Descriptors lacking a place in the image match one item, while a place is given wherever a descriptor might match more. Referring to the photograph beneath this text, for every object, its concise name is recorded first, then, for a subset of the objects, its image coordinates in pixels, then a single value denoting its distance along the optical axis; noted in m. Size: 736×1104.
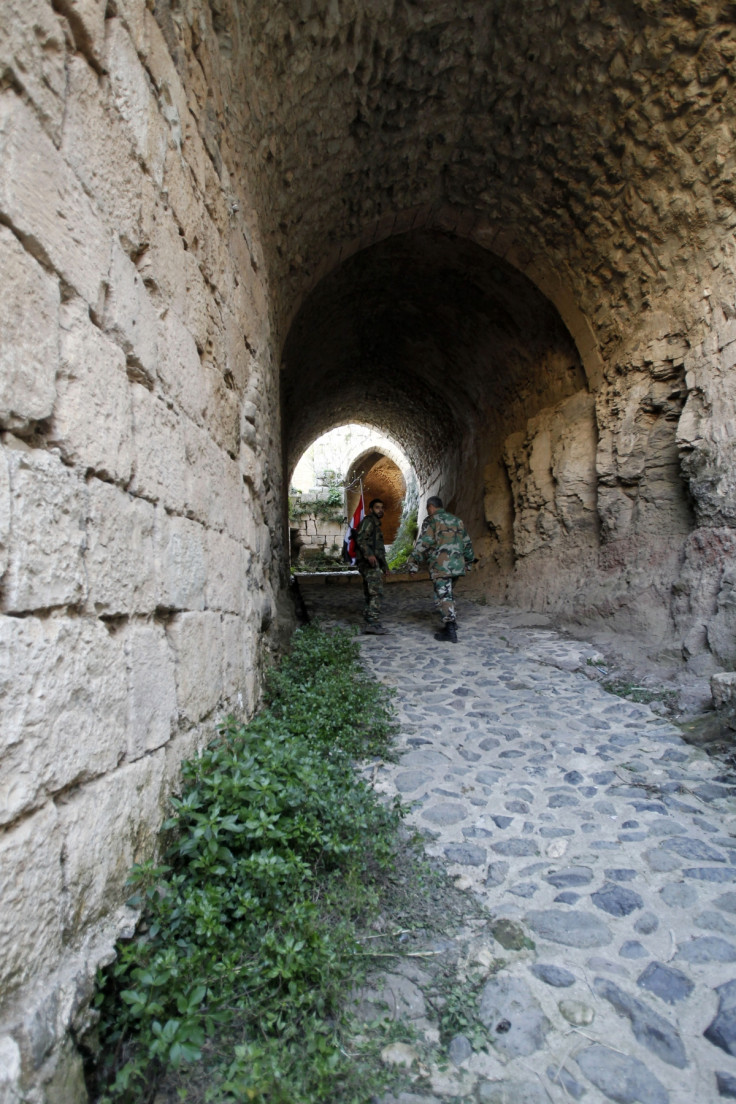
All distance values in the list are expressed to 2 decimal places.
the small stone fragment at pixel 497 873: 2.25
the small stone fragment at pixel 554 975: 1.73
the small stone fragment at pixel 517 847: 2.45
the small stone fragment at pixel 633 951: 1.84
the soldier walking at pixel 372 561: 7.03
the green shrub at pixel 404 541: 15.77
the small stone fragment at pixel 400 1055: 1.46
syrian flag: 7.44
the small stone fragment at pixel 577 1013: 1.59
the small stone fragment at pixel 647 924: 1.95
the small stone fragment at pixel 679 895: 2.08
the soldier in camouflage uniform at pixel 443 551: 6.65
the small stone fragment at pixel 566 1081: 1.38
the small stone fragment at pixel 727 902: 2.03
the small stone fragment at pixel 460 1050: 1.48
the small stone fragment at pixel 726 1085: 1.36
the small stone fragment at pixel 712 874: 2.20
